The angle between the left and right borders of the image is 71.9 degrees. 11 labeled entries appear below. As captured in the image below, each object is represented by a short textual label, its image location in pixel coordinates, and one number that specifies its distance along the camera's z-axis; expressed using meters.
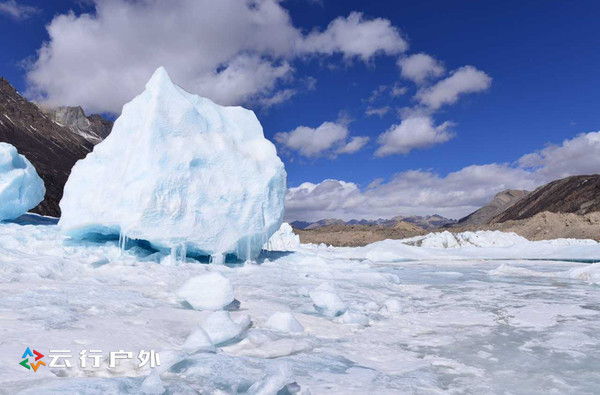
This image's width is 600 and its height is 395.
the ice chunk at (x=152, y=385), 2.59
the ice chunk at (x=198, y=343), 3.77
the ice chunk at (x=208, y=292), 5.90
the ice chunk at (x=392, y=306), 6.71
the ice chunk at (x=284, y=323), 4.96
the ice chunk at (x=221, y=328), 4.16
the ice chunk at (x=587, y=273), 11.69
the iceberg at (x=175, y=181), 11.33
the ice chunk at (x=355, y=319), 5.73
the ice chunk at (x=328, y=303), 6.20
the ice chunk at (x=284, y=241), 29.06
